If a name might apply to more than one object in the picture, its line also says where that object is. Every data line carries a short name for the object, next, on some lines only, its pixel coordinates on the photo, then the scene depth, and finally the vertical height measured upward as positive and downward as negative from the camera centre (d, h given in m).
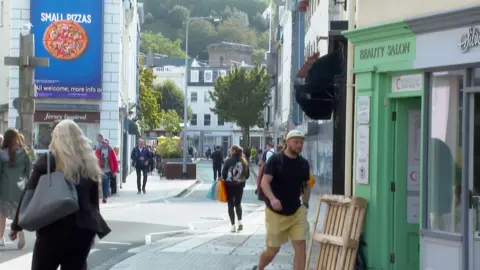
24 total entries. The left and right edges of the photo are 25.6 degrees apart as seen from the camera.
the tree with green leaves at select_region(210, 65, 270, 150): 95.19 +3.57
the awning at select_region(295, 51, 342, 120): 14.70 +0.71
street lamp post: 48.50 -1.01
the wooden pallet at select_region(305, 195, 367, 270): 11.98 -1.09
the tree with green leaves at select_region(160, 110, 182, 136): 84.62 +0.91
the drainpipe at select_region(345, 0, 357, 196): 13.27 +0.13
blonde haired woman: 7.36 -0.55
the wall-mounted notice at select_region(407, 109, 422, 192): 12.09 -0.04
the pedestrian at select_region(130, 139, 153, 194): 33.41 -0.74
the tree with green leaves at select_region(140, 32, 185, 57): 164.18 +14.35
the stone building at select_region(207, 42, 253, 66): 157.88 +12.52
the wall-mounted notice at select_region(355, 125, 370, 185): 12.41 -0.19
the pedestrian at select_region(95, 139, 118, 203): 26.81 -0.61
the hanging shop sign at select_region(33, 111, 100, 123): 33.56 +0.57
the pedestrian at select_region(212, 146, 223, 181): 43.97 -1.05
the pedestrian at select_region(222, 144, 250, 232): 18.77 -0.64
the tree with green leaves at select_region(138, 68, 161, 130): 59.38 +1.93
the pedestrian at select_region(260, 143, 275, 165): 31.65 -0.48
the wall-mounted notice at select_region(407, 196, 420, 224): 12.20 -0.82
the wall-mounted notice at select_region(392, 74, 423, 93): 11.63 +0.63
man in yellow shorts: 11.21 -0.62
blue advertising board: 33.06 +2.87
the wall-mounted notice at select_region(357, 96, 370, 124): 12.39 +0.34
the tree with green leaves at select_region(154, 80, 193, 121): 124.25 +4.33
